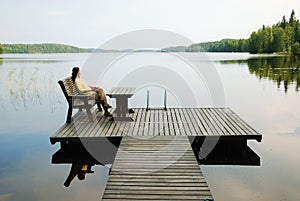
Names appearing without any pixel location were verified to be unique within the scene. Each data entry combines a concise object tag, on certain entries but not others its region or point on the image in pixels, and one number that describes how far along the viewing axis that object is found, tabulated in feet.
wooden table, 22.24
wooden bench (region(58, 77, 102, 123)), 20.61
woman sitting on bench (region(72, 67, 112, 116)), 21.33
